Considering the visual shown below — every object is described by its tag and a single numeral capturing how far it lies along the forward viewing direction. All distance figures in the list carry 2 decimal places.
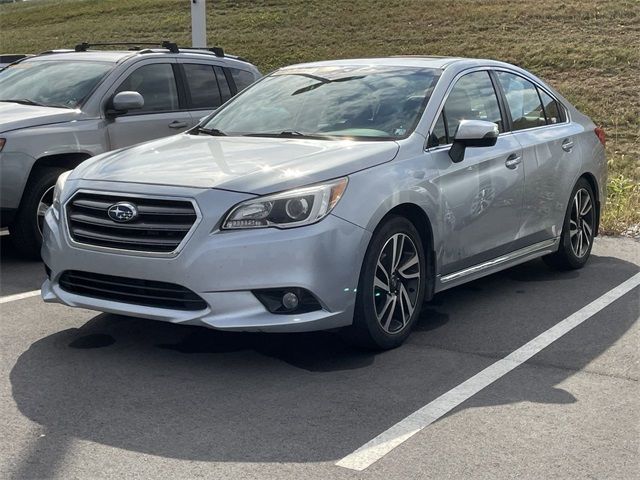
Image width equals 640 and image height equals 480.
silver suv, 7.79
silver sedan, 5.01
